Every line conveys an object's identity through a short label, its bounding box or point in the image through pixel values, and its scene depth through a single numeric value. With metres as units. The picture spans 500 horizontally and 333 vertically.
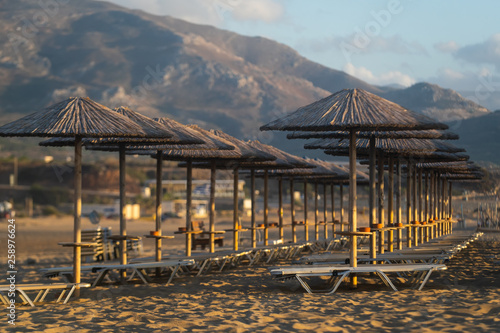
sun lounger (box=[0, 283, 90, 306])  14.24
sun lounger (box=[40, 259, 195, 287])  17.49
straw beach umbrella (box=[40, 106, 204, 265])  17.45
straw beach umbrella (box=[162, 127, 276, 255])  21.35
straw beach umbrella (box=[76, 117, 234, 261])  18.66
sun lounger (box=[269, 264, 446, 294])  15.15
